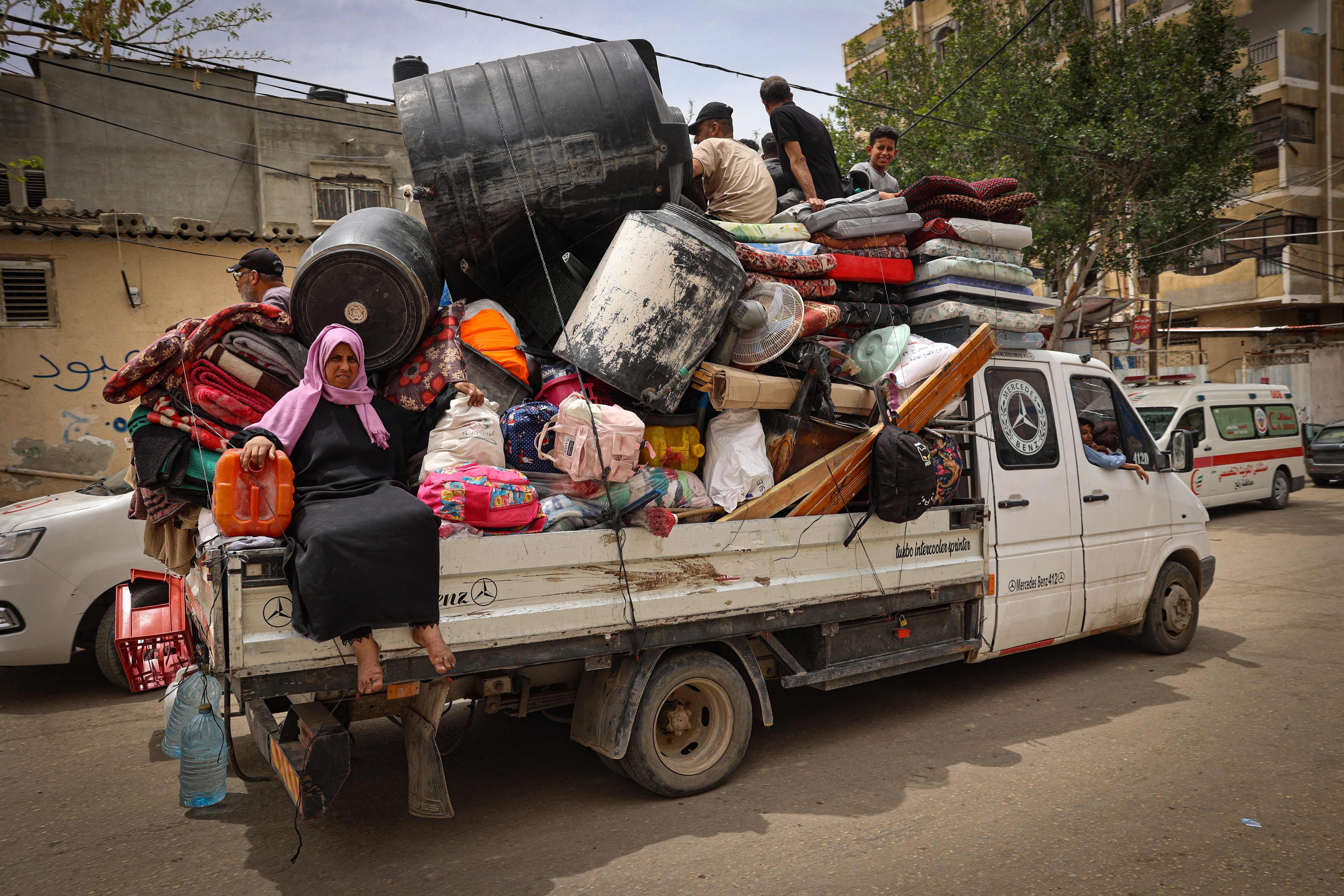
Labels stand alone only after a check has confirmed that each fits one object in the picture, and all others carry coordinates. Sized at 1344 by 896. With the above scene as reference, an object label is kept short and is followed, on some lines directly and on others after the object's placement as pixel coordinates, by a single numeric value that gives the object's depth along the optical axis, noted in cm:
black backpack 399
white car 524
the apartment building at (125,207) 1089
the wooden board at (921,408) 400
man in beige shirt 505
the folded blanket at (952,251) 486
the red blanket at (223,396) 325
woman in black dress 267
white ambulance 1303
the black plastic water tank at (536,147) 373
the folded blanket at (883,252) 474
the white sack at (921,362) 435
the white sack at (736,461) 376
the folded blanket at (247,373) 332
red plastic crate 487
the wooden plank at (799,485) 375
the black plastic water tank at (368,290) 347
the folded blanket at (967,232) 493
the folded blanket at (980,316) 473
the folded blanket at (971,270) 478
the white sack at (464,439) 324
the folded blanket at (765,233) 449
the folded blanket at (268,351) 339
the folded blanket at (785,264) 411
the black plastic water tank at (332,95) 1627
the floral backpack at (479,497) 311
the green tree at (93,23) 608
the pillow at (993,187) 518
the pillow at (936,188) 504
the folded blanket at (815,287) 435
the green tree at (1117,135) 1243
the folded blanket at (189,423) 313
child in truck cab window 536
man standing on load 600
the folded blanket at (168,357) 315
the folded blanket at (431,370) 354
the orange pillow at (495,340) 368
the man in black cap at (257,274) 415
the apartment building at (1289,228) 2423
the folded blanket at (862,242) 471
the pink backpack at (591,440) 331
